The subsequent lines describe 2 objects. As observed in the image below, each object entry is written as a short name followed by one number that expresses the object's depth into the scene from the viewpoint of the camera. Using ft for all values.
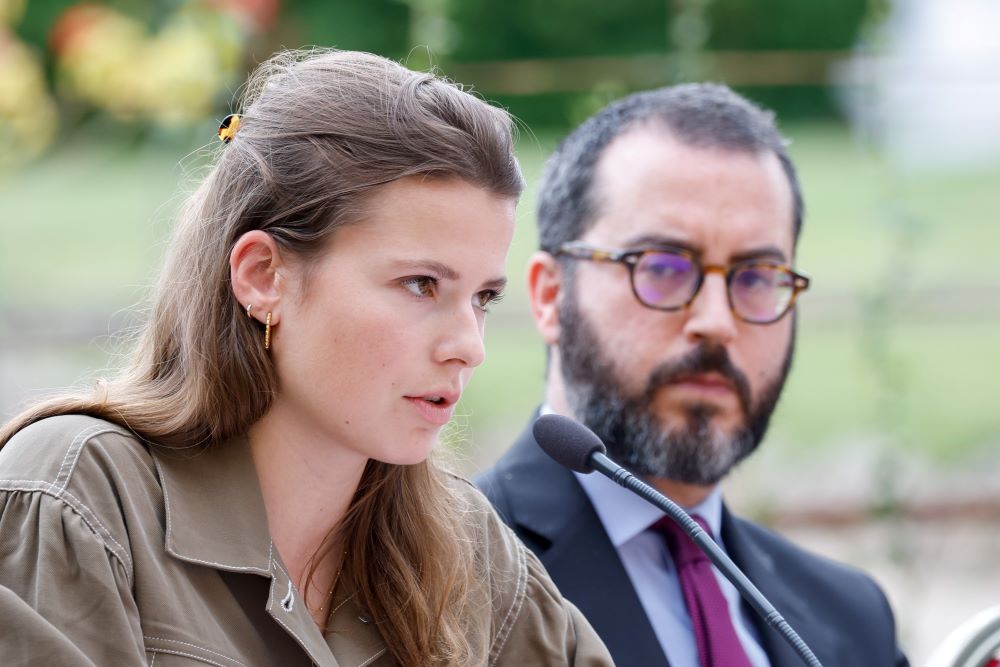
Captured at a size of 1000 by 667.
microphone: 9.22
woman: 9.00
